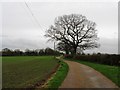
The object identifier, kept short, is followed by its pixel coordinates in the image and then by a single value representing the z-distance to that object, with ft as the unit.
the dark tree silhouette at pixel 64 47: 106.94
